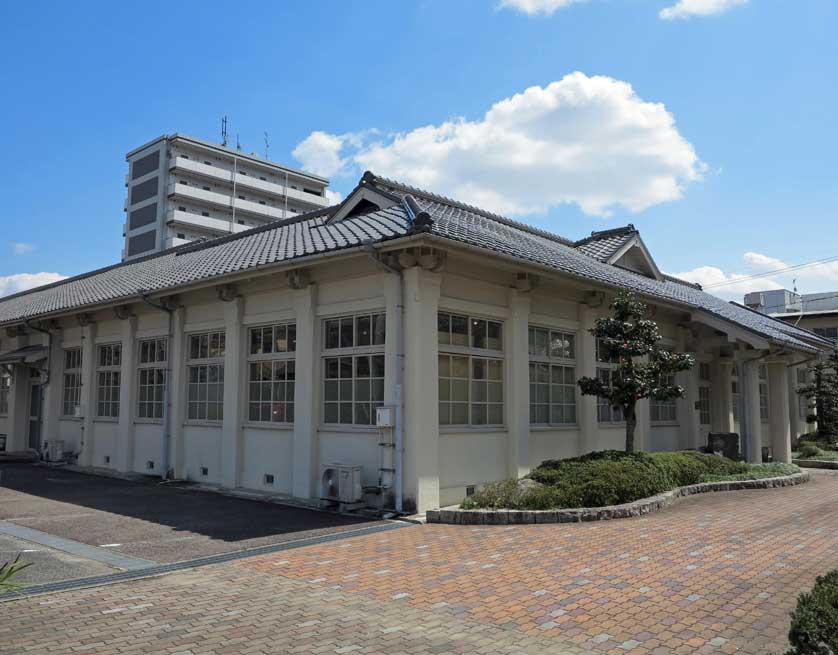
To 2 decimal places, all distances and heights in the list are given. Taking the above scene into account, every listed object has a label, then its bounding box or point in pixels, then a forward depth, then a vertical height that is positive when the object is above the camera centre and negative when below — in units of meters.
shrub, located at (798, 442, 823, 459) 20.70 -1.24
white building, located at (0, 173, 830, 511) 10.78 +1.12
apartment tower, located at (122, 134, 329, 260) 67.31 +22.50
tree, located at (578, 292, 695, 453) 12.55 +0.91
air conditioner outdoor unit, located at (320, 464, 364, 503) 10.73 -1.14
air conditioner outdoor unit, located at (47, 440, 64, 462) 18.31 -1.00
